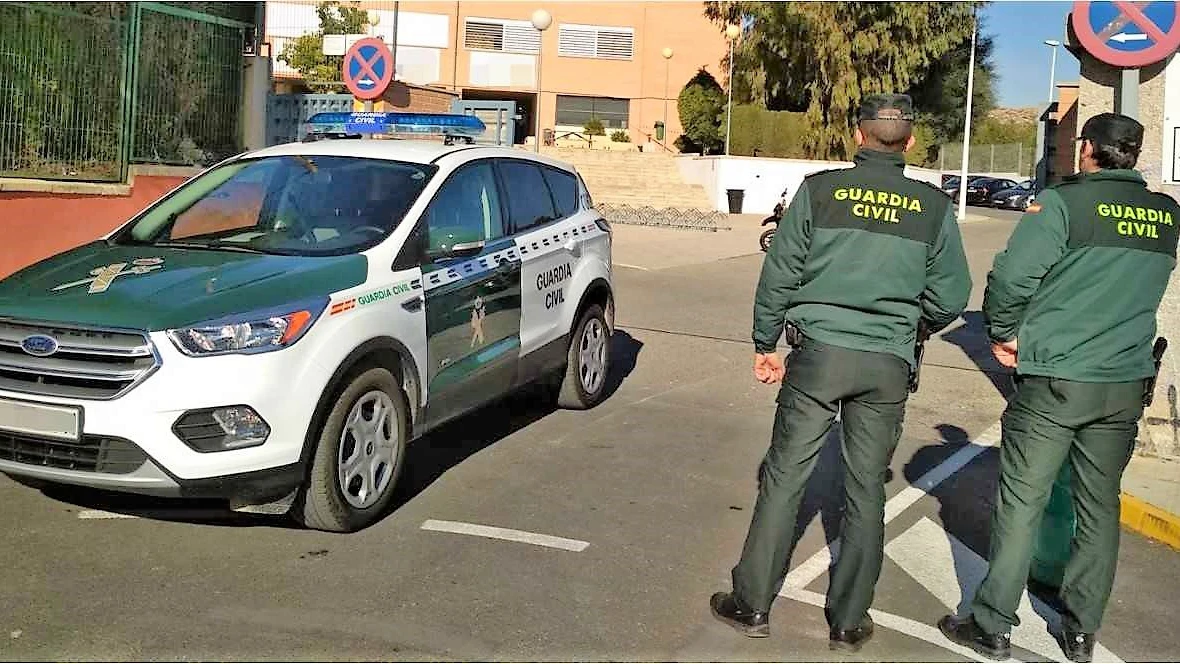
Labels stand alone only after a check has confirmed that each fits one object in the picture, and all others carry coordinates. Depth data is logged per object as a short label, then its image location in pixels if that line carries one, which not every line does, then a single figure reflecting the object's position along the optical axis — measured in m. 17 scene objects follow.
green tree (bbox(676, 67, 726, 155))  39.50
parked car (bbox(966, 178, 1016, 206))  44.16
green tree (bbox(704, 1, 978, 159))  36.28
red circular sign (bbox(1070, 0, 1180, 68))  6.73
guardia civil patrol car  4.54
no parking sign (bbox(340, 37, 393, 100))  12.86
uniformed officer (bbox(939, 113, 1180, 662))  3.97
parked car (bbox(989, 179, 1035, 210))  42.06
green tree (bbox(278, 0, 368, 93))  39.50
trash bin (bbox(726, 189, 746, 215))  32.19
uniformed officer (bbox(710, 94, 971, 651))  3.93
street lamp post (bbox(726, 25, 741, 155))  35.12
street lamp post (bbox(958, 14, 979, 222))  31.00
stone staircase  33.47
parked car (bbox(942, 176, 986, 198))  41.91
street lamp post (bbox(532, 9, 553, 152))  22.53
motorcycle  18.95
